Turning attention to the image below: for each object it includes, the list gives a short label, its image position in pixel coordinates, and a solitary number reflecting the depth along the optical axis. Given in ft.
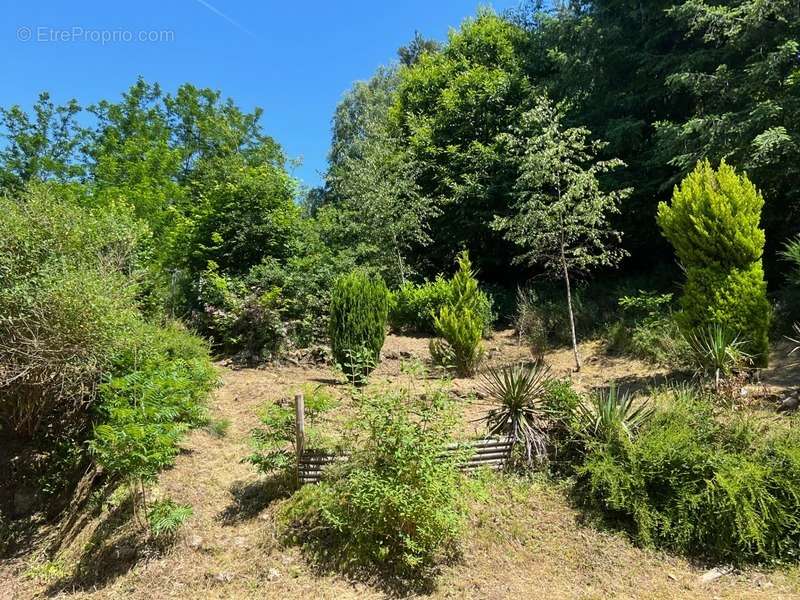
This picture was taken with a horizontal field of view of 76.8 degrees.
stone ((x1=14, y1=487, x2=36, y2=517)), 18.28
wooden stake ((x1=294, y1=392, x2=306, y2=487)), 15.31
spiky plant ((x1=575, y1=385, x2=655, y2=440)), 15.30
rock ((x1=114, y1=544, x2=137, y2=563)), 14.35
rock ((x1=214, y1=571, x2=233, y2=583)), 13.15
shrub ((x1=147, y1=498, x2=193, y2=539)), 13.73
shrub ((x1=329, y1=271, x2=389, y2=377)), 25.18
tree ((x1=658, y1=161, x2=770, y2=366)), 21.80
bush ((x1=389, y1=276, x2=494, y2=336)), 38.86
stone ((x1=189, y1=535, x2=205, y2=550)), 14.25
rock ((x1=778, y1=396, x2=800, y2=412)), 17.88
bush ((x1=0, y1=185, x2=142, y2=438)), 15.90
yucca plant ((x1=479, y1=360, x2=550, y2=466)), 16.30
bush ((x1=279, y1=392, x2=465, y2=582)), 12.57
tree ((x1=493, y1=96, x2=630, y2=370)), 28.66
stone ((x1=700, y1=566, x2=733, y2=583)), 12.40
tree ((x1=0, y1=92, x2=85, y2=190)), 60.23
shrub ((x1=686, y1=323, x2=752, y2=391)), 19.80
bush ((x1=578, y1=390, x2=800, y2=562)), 12.78
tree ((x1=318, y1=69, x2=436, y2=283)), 44.68
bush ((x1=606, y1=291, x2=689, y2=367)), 26.53
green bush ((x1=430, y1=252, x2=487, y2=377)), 27.68
